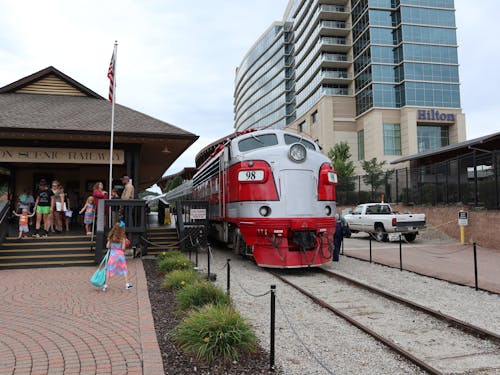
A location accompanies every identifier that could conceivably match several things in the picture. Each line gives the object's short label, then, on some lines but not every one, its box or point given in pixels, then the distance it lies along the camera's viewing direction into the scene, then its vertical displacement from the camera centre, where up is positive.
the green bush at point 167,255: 11.16 -1.27
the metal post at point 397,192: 24.39 +1.00
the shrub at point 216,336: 4.43 -1.49
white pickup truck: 17.61 -0.63
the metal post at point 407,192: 22.83 +0.91
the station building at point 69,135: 12.96 +2.58
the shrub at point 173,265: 9.75 -1.35
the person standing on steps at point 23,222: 11.65 -0.26
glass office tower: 54.56 +19.59
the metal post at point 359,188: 29.55 +1.49
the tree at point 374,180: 26.78 +2.01
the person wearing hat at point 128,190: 12.04 +0.68
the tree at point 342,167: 31.00 +3.94
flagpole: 12.42 +3.94
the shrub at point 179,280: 7.74 -1.39
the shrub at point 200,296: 6.23 -1.40
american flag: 13.14 +4.68
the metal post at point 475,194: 16.73 +0.53
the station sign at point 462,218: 16.08 -0.46
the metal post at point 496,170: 15.33 +1.45
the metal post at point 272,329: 4.28 -1.31
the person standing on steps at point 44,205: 12.17 +0.26
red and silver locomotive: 9.59 +0.18
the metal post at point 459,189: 18.19 +0.84
